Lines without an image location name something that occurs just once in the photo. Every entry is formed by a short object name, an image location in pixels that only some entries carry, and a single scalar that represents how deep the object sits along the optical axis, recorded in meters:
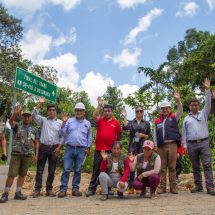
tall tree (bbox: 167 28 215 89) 17.08
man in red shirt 4.99
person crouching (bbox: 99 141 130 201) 4.60
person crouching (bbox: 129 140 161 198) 4.63
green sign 5.42
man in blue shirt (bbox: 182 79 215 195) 4.93
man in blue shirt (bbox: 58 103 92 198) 4.93
